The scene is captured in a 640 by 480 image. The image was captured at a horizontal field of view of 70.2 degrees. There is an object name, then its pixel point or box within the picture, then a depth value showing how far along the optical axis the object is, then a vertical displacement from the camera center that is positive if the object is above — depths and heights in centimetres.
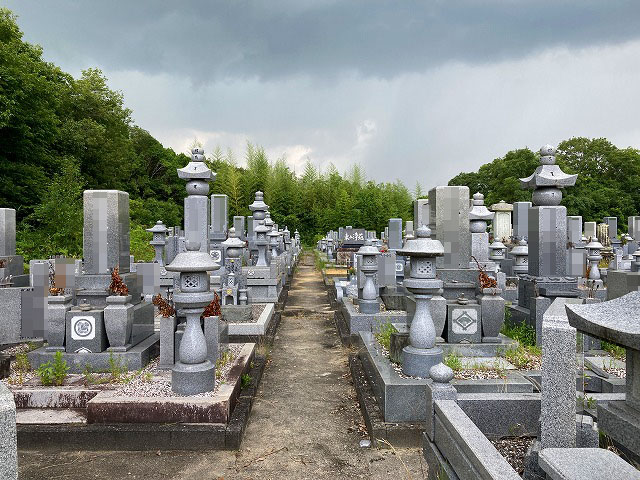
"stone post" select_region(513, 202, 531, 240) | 1772 +93
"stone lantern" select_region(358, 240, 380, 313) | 821 -75
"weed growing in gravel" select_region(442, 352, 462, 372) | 488 -130
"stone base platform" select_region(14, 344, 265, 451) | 405 -166
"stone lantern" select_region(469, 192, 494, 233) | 1002 +55
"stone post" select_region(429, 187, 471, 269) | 640 +25
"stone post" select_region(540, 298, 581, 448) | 253 -79
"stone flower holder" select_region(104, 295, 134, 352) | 552 -102
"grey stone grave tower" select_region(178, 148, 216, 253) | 673 +65
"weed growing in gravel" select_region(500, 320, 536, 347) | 605 -125
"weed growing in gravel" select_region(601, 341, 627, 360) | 551 -136
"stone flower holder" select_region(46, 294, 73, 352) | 551 -102
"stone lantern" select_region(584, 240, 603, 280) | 1101 -39
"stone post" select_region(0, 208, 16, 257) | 786 +21
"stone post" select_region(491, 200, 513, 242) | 2297 +111
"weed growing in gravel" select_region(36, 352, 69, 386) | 486 -139
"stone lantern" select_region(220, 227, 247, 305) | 930 -68
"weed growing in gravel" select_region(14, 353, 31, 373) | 544 -147
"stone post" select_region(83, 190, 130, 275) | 589 +17
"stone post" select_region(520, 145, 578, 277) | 641 +36
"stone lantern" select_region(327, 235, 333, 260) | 2166 -30
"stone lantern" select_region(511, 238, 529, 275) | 911 -35
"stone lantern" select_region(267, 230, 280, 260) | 1450 +9
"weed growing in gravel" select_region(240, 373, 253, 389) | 528 -165
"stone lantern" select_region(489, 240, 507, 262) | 1107 -23
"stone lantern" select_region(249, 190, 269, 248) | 1590 +121
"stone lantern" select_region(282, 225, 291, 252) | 2223 +6
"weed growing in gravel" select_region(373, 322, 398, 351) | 603 -130
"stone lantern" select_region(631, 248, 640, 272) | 1067 -49
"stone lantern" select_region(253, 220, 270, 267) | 1178 -5
